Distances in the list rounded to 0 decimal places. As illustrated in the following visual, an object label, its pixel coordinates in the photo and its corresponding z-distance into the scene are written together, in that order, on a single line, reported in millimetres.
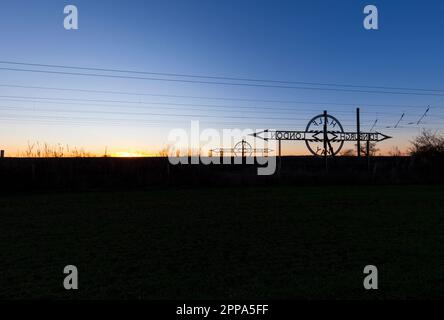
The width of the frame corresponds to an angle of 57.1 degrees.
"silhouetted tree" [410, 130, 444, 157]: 38688
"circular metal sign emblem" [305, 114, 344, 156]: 37125
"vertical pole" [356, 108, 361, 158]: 39438
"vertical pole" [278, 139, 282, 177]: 27888
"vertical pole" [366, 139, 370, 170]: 35056
